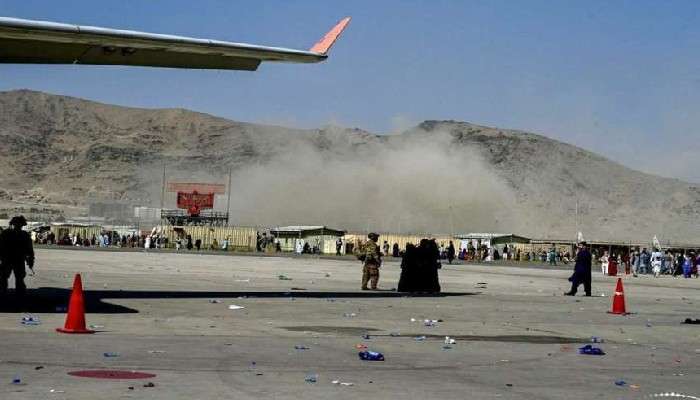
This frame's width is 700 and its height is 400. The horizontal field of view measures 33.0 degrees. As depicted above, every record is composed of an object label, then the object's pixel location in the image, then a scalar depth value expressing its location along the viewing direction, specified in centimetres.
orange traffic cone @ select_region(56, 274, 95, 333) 1736
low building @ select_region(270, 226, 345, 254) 12306
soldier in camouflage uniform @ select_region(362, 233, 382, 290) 3359
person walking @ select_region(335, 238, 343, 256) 10478
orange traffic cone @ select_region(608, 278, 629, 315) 2708
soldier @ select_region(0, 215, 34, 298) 2419
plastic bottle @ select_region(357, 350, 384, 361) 1535
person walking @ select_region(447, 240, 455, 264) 8007
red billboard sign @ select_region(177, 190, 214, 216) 14550
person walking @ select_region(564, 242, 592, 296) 3503
